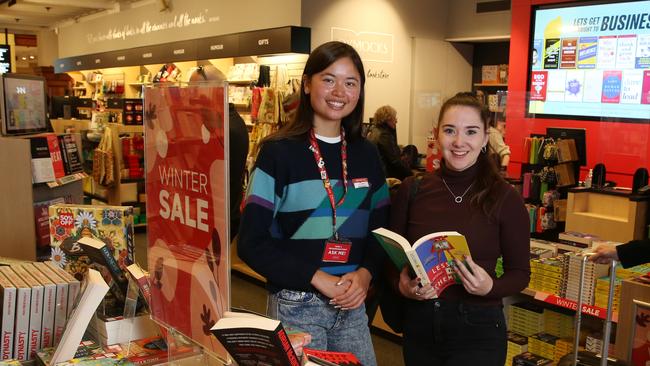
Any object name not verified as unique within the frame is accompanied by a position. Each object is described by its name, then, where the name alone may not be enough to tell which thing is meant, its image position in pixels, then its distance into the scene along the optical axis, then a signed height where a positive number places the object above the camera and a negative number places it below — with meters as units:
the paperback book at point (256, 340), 1.04 -0.42
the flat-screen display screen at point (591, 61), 6.82 +0.53
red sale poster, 1.30 -0.25
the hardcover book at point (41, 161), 3.25 -0.35
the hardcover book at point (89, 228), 2.19 -0.47
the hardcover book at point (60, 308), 1.78 -0.62
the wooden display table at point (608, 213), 3.41 -0.64
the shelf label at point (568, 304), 2.98 -1.02
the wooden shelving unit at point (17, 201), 2.97 -0.52
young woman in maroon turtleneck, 1.87 -0.43
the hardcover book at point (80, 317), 1.54 -0.57
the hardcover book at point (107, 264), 1.83 -0.52
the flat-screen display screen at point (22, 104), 3.28 -0.04
